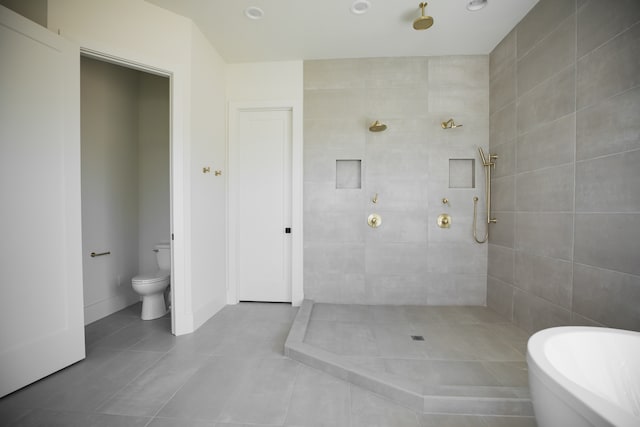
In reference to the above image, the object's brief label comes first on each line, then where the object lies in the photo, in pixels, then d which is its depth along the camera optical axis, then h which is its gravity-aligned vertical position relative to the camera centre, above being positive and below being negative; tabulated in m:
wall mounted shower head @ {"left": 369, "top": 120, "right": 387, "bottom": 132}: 2.55 +0.80
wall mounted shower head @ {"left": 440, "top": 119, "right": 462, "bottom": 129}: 2.55 +0.84
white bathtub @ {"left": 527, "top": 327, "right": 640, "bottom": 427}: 0.79 -0.58
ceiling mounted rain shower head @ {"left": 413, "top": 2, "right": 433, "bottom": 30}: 1.90 +1.38
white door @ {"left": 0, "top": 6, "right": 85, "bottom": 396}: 1.45 +0.01
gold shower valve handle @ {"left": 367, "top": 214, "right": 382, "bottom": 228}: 2.74 -0.15
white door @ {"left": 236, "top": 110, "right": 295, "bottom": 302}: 2.90 +0.00
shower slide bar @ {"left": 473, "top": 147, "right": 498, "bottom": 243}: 2.58 +0.17
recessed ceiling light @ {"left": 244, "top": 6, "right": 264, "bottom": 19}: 2.08 +1.60
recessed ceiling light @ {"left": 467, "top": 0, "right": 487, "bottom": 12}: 2.00 +1.60
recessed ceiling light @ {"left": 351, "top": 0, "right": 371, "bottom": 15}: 1.99 +1.58
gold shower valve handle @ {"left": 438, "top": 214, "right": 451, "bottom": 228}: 2.70 -0.14
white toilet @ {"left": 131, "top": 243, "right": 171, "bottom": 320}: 2.35 -0.74
